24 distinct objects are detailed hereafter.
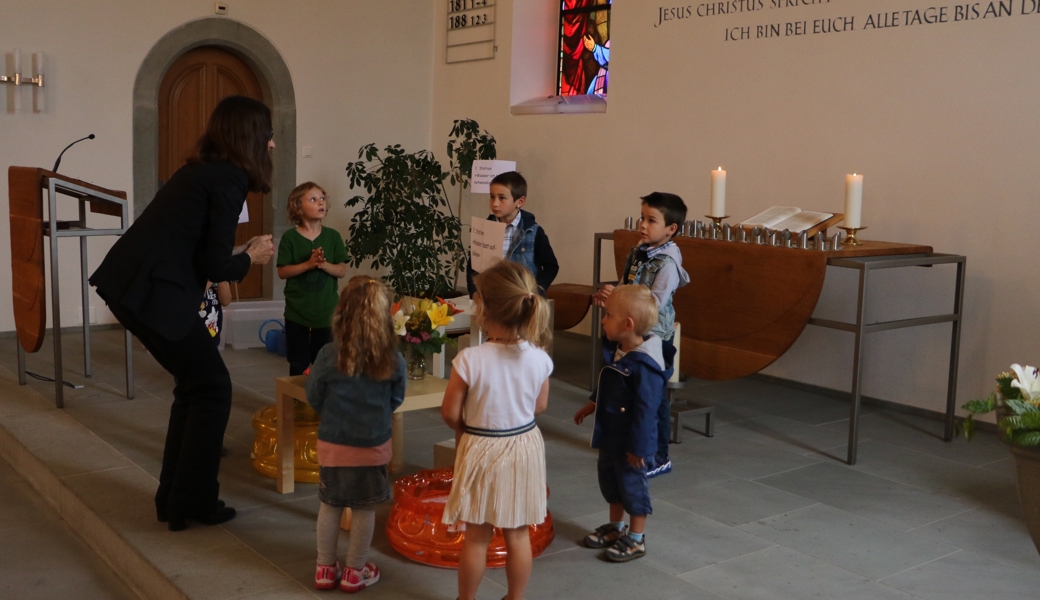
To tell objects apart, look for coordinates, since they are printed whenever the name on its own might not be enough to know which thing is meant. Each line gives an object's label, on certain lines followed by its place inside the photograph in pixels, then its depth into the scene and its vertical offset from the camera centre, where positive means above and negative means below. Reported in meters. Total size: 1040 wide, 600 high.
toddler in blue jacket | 2.98 -0.63
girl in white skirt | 2.49 -0.57
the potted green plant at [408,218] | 7.62 -0.10
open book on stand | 4.64 -0.02
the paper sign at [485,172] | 5.73 +0.22
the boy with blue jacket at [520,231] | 4.39 -0.11
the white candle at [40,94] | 6.73 +0.72
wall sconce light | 6.60 +0.80
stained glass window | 7.57 +1.35
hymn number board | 8.20 +1.58
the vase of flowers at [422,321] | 3.54 -0.44
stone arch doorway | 7.29 +0.86
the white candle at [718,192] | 4.92 +0.12
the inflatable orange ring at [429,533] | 3.01 -1.07
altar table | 4.32 -0.42
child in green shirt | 4.40 -0.33
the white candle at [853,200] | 4.51 +0.09
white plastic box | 6.66 -0.87
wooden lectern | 4.71 -0.20
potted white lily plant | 1.58 -0.35
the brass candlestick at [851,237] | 4.58 -0.09
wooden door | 7.73 +0.91
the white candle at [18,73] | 6.56 +0.85
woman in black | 3.02 -0.23
